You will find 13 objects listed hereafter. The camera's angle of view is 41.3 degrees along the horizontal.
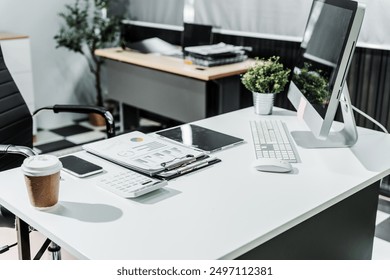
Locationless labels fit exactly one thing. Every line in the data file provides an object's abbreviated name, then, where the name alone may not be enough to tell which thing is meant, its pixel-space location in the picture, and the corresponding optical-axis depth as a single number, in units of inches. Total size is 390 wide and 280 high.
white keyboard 67.7
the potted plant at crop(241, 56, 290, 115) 84.0
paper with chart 61.6
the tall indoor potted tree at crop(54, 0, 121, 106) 169.8
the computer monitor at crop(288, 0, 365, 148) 61.3
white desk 46.4
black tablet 70.7
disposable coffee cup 50.1
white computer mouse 62.0
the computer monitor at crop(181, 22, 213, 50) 145.8
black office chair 85.7
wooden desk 131.0
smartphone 61.1
